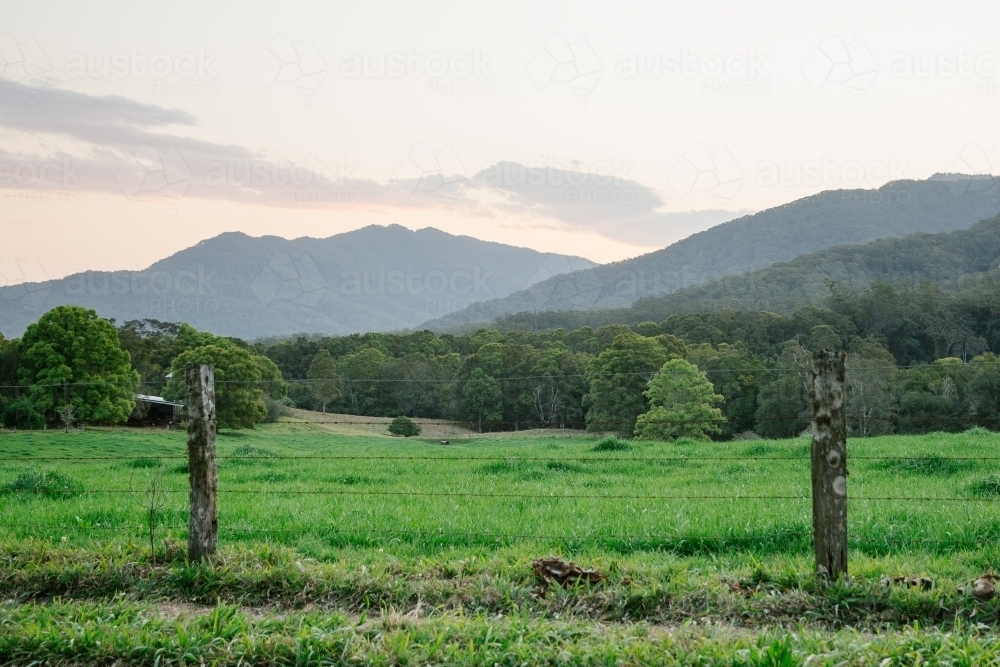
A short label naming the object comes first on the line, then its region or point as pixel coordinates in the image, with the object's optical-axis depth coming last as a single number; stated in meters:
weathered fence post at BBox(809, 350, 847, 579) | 5.81
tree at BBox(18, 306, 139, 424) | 43.66
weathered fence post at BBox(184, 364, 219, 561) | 6.68
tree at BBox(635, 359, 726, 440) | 43.42
